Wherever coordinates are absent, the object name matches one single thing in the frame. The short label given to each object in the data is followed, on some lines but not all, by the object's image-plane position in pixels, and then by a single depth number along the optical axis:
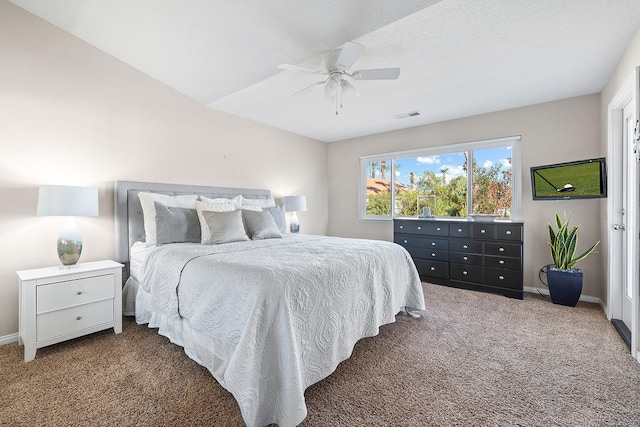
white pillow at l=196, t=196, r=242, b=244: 2.79
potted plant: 3.08
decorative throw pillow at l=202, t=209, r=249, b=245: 2.75
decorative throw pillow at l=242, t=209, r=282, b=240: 3.13
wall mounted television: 2.98
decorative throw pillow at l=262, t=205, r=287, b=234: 3.76
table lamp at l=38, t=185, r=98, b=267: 2.23
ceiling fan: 2.21
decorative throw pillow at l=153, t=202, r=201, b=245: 2.69
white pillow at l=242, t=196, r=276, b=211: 3.47
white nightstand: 2.06
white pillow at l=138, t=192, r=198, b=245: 2.78
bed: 1.43
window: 3.98
